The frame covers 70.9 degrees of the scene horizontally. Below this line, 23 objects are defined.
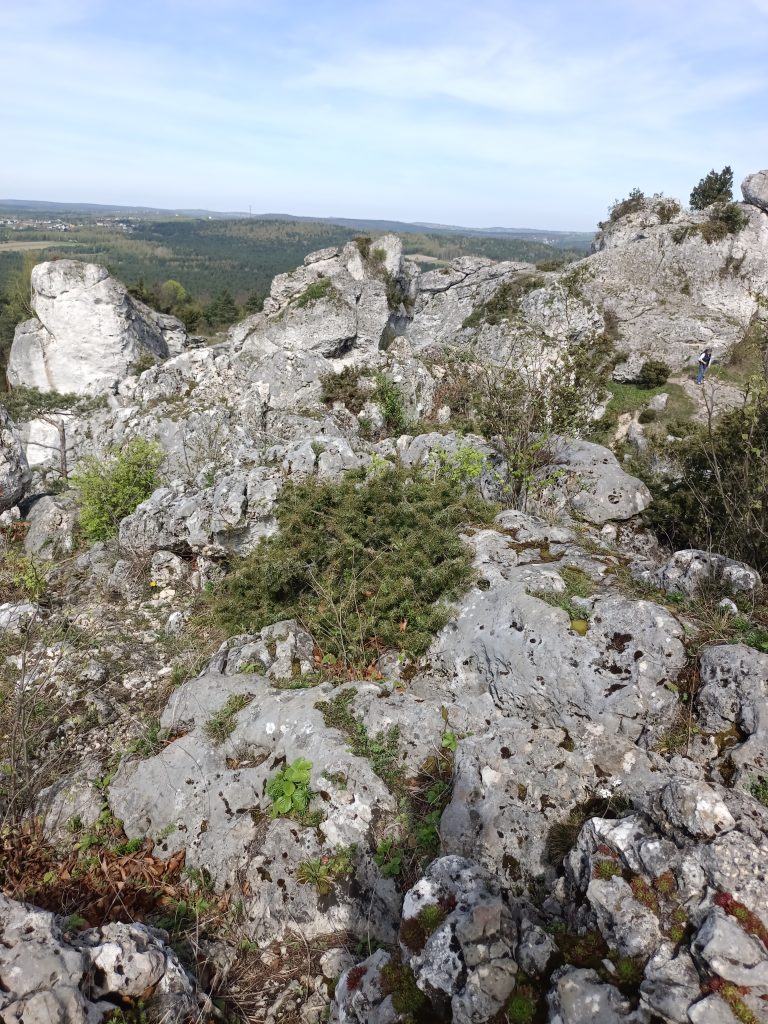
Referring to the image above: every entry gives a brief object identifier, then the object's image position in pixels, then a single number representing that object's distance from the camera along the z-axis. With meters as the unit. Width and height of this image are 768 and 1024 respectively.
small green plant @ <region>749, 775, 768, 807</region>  4.25
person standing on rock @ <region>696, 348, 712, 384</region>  22.91
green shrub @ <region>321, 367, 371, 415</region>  18.56
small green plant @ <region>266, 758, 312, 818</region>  5.16
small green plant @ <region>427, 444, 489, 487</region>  8.99
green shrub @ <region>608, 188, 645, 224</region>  39.97
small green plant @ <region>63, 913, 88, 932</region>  4.41
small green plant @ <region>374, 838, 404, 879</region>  4.69
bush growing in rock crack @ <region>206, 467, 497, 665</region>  6.84
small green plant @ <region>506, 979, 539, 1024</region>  3.05
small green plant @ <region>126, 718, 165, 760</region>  6.24
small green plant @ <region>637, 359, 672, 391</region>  29.11
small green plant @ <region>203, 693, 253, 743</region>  6.01
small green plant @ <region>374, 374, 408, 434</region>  17.88
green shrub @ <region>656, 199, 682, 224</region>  37.91
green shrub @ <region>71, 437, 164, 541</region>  13.02
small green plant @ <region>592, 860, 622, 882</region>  3.50
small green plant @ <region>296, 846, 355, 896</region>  4.72
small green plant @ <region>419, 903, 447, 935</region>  3.60
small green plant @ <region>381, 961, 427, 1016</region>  3.32
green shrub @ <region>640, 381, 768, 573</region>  7.67
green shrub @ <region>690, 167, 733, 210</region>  41.34
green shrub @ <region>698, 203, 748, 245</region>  34.38
